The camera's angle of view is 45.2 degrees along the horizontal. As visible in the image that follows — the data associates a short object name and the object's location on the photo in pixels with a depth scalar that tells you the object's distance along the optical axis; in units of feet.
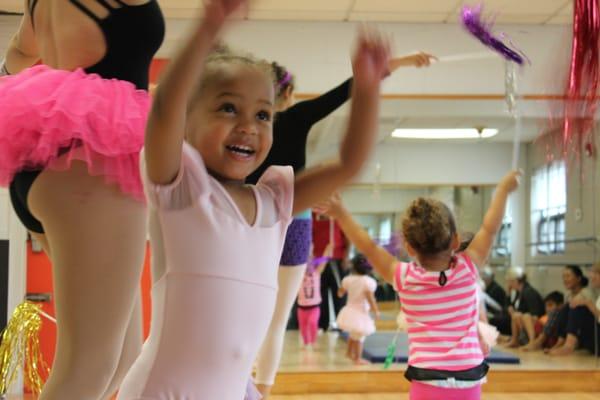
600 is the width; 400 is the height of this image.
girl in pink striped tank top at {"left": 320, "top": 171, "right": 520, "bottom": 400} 6.40
